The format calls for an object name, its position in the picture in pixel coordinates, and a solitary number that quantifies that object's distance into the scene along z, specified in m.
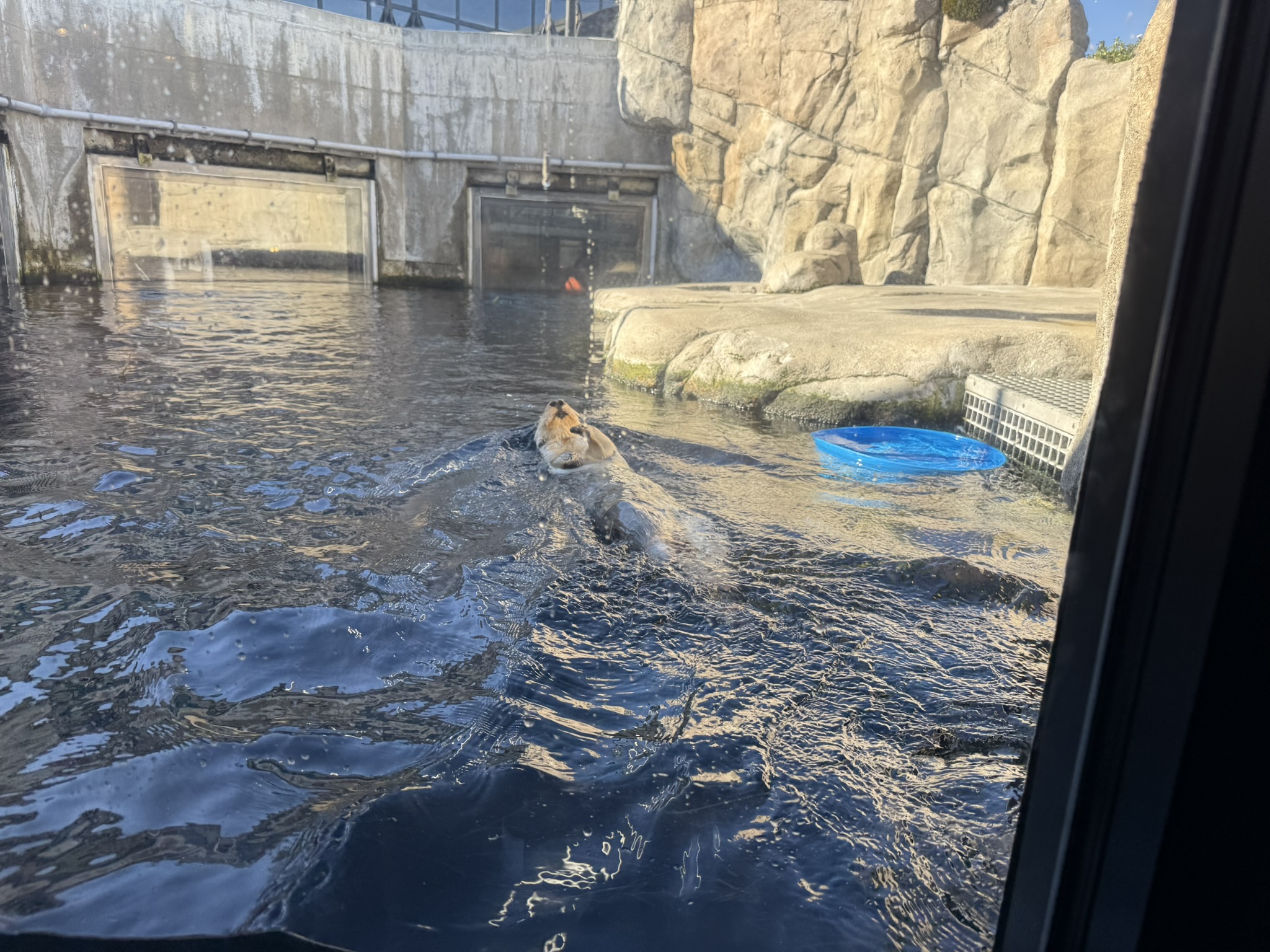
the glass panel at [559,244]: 16.48
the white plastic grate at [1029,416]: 3.92
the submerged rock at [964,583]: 2.55
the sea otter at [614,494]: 2.87
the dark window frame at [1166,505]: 0.55
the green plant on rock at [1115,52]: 10.51
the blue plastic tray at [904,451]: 3.99
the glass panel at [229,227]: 14.06
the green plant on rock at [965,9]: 10.58
